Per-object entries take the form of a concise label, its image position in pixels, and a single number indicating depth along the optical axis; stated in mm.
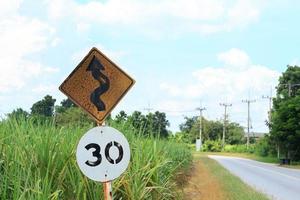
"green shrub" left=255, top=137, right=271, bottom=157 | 73594
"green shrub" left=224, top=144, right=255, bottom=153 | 97562
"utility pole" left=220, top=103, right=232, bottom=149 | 112938
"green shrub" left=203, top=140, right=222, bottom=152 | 109688
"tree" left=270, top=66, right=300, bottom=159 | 54500
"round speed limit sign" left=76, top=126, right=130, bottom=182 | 6098
